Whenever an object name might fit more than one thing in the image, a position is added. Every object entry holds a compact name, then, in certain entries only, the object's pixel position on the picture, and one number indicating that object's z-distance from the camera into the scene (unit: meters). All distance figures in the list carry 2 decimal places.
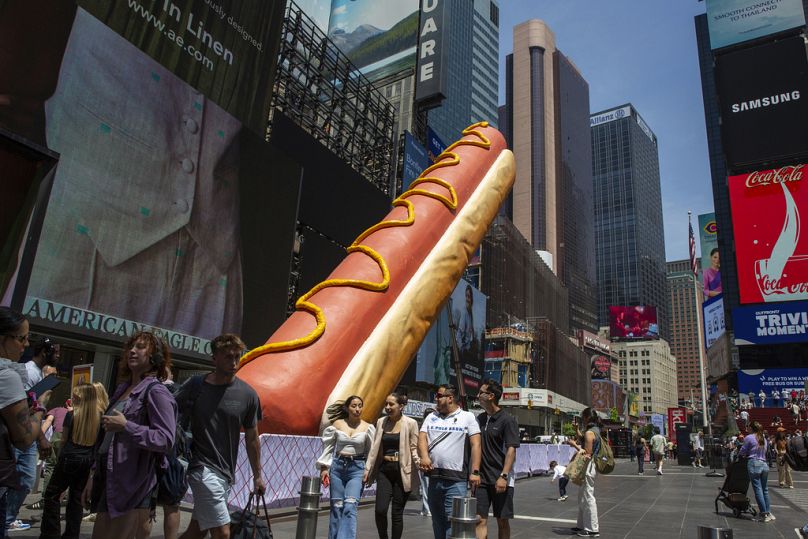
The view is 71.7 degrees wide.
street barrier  7.51
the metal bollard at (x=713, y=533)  3.05
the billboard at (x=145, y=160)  12.80
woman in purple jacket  2.91
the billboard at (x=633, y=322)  106.62
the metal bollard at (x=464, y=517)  3.65
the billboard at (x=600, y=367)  100.78
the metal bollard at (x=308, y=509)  4.57
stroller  9.20
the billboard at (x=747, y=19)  49.03
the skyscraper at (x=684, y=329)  172.00
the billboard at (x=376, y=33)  39.28
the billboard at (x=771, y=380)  45.12
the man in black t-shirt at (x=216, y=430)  3.47
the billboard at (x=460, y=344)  36.09
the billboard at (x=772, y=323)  43.03
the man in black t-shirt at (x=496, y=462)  5.11
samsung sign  45.31
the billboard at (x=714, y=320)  64.12
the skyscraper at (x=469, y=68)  100.56
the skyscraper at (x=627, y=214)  167.25
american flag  32.57
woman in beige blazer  5.55
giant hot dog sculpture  7.98
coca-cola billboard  42.75
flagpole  32.14
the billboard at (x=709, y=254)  78.62
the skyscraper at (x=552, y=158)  139.38
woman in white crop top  4.95
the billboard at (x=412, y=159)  32.75
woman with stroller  9.01
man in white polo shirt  4.85
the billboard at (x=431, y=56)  35.59
